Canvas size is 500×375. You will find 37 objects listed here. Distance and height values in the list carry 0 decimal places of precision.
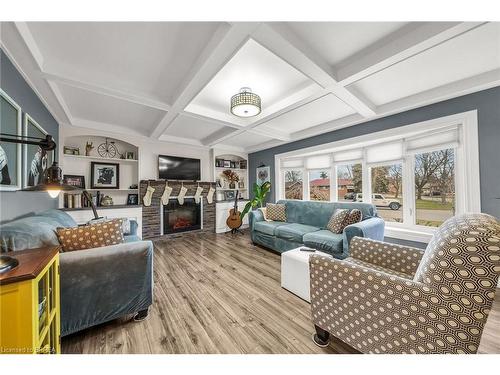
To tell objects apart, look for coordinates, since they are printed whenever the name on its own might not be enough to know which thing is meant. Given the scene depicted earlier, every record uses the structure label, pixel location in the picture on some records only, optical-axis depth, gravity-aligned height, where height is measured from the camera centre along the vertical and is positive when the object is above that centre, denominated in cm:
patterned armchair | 82 -58
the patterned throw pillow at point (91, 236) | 154 -38
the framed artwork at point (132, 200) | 403 -18
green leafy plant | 472 -13
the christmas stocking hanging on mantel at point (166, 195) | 423 -9
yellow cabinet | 79 -50
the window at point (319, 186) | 416 +7
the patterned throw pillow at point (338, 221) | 272 -48
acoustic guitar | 479 -77
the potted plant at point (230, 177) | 539 +38
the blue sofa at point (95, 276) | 129 -63
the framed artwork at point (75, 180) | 346 +24
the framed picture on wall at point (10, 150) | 146 +37
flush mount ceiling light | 207 +99
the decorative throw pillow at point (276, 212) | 379 -46
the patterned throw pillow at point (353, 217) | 267 -42
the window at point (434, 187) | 258 +1
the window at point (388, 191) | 309 -5
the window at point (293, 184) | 468 +12
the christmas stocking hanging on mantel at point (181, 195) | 445 -10
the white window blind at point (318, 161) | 407 +63
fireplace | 435 -62
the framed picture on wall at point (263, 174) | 511 +43
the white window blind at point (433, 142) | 245 +64
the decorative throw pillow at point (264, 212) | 390 -47
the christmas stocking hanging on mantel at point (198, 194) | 470 -9
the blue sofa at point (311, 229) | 242 -65
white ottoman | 185 -87
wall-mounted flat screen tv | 432 +55
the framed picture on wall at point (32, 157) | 185 +40
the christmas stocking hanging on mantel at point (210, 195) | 486 -12
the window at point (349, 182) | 360 +13
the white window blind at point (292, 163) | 461 +66
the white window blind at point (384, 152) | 301 +61
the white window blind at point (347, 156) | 352 +65
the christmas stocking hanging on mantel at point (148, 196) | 402 -11
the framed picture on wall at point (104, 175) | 369 +34
